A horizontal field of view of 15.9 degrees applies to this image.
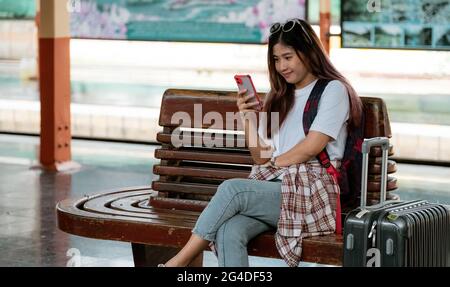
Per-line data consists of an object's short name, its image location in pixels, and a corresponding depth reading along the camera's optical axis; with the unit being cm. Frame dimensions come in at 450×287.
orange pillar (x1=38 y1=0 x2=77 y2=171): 1461
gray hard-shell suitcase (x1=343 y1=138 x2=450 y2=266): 568
